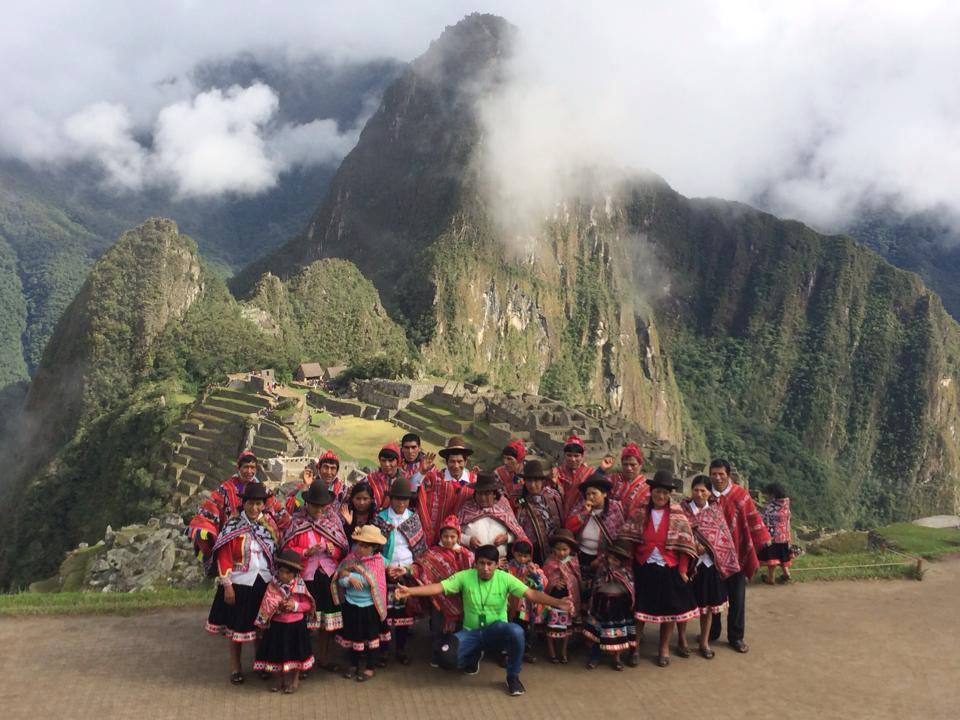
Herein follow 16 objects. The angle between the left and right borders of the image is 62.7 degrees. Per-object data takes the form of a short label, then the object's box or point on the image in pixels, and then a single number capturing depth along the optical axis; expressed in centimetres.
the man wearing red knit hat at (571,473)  771
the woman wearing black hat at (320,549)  660
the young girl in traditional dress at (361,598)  655
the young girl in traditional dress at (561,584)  689
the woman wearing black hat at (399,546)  684
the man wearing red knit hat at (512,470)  787
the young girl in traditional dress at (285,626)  633
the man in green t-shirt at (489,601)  642
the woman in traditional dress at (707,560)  723
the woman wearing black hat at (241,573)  643
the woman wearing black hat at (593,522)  718
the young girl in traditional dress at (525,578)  679
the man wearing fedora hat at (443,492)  741
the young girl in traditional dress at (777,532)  953
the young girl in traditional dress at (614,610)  687
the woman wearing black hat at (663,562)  691
